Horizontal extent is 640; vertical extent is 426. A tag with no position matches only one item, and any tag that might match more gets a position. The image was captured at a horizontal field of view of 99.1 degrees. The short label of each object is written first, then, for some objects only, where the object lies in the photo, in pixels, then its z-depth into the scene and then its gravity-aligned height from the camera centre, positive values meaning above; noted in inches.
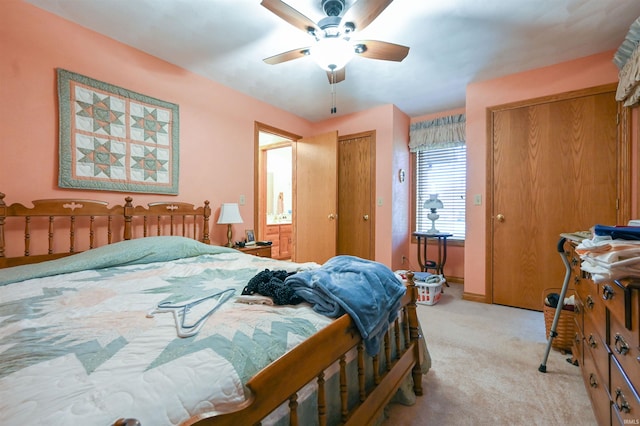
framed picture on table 129.6 -11.5
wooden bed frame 25.4 -14.5
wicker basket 76.2 -33.2
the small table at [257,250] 118.3 -16.5
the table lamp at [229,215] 115.5 -0.9
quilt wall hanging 81.4 +25.0
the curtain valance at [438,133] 149.9 +45.9
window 154.3 +16.5
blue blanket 39.7 -12.7
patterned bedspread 20.7 -14.3
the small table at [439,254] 141.9 -23.2
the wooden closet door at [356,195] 152.9 +10.8
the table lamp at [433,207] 144.6 +3.4
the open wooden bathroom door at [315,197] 152.8 +9.4
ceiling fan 64.2 +47.7
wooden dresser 33.1 -20.9
